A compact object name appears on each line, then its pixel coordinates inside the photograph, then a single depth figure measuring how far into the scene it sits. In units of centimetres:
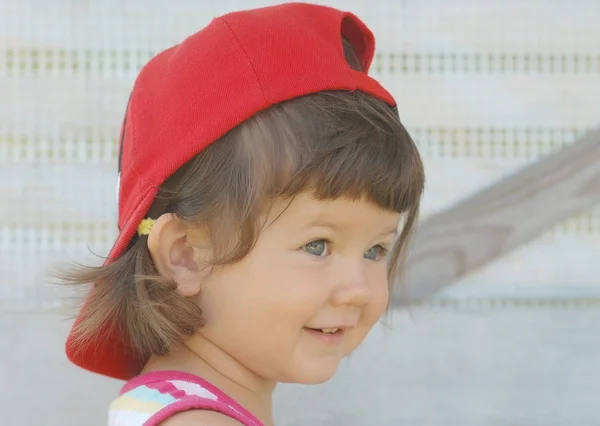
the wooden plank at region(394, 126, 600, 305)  251
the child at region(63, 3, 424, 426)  223
